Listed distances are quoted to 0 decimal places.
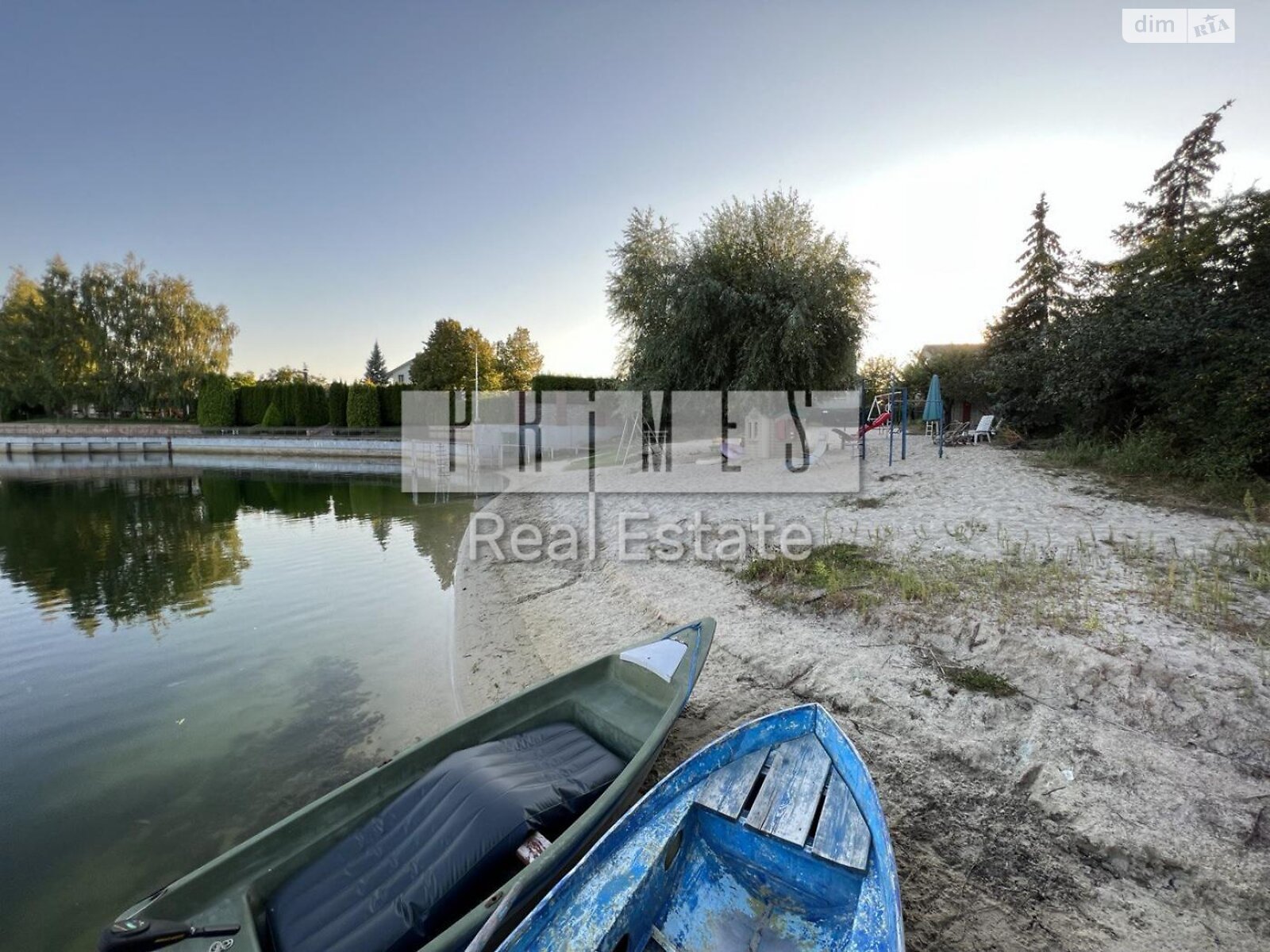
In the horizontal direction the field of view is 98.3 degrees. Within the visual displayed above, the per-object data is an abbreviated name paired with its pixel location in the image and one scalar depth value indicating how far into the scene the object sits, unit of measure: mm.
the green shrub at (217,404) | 39969
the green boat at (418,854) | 2150
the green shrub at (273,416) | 37938
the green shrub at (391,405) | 36406
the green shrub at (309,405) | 37688
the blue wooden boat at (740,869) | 2029
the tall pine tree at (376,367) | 65125
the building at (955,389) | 27141
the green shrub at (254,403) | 39656
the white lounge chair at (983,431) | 18281
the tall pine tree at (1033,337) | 15758
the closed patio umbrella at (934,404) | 14156
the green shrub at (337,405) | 37469
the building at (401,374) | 60750
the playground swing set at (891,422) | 14094
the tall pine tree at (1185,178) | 18109
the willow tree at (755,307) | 15430
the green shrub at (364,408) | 35844
